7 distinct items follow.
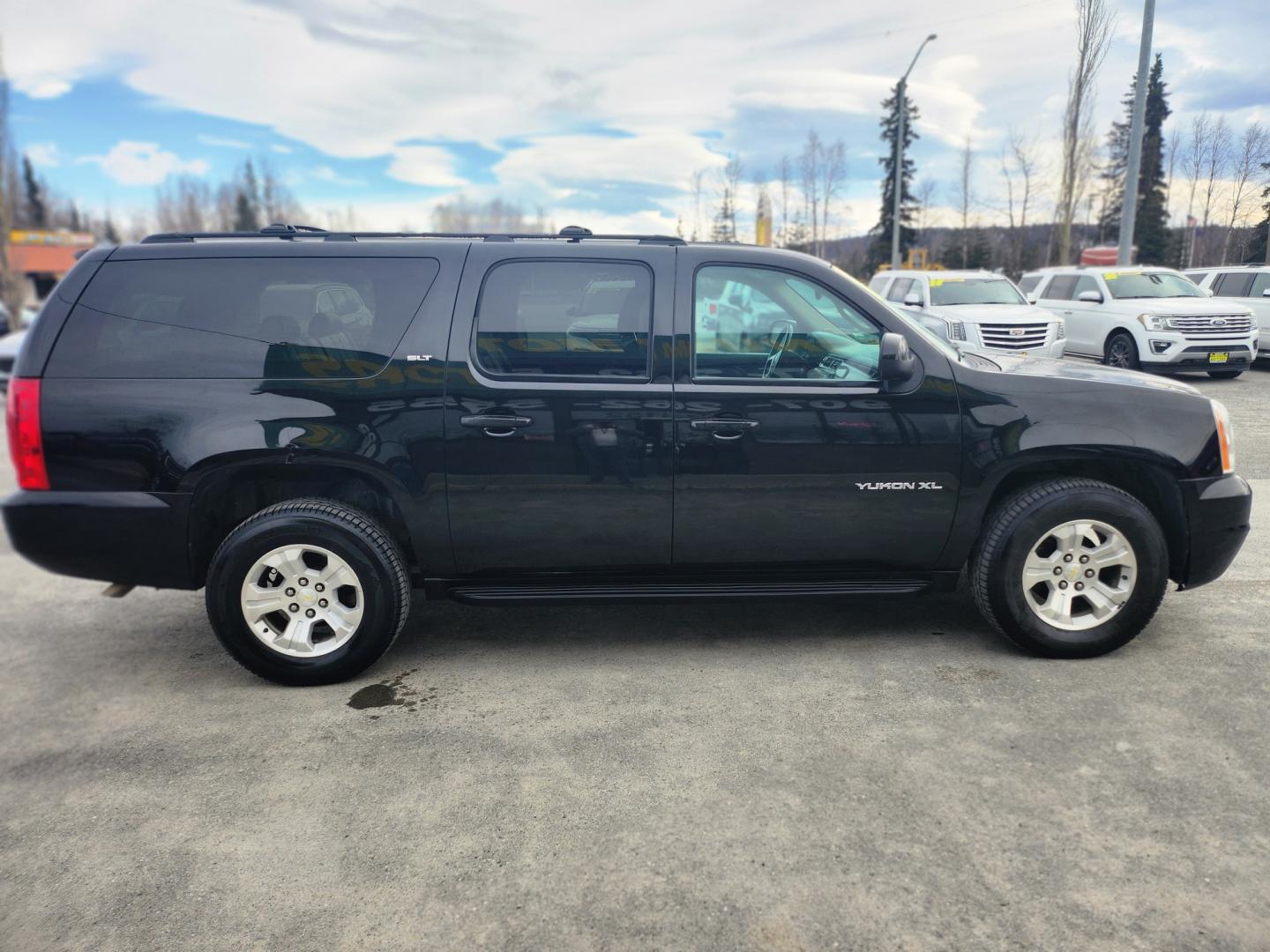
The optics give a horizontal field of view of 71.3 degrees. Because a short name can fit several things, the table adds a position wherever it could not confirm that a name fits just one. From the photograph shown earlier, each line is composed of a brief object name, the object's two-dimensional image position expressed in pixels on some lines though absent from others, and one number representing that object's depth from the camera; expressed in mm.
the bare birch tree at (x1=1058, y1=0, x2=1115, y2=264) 15942
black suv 3695
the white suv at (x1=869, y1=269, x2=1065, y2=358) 12648
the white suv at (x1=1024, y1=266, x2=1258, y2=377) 12516
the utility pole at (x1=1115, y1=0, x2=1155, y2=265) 14836
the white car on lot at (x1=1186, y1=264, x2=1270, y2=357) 11992
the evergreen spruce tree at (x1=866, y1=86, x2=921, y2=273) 52969
